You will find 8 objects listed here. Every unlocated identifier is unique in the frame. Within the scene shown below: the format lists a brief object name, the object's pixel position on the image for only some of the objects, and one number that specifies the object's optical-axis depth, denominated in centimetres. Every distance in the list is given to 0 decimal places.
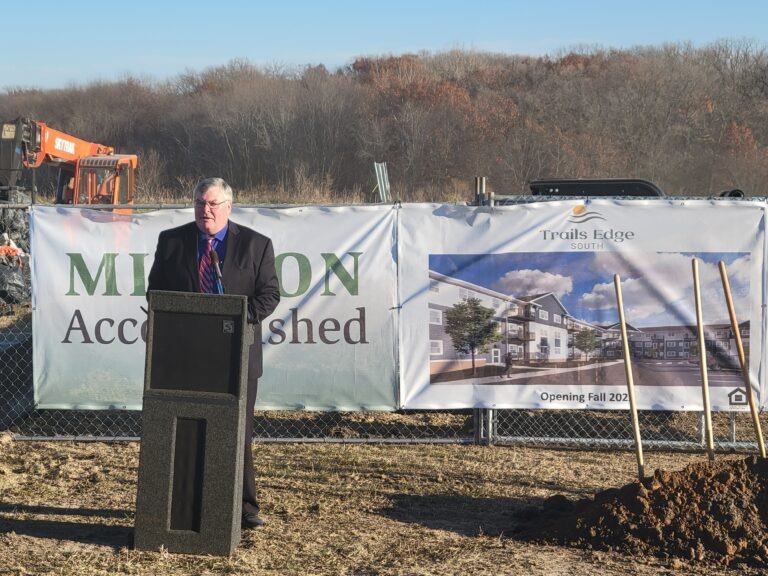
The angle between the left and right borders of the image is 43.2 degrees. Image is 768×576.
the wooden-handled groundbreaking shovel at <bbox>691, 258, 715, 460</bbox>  567
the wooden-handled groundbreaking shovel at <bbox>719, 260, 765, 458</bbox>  566
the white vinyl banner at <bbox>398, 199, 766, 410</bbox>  786
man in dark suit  563
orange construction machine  2283
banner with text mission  802
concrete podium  535
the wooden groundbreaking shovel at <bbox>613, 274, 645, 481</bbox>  582
